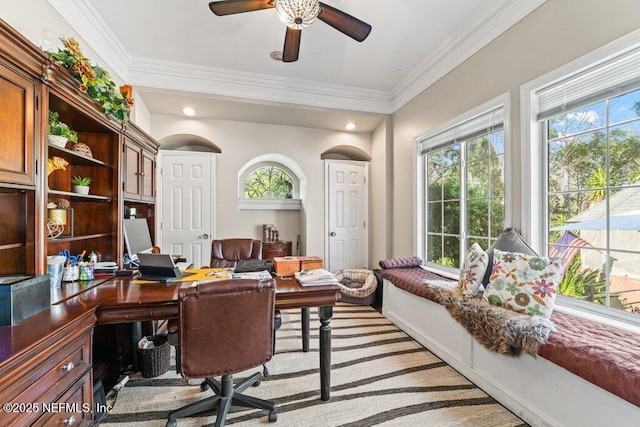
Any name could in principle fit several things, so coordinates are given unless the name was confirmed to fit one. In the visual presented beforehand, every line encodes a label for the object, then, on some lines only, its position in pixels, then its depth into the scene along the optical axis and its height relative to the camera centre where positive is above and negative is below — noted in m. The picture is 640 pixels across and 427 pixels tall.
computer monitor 2.64 -0.21
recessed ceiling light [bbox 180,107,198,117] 3.95 +1.41
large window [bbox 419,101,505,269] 2.72 +0.29
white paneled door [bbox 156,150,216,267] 4.29 +0.16
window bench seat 1.31 -0.88
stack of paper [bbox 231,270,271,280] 2.01 -0.41
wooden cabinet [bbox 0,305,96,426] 1.03 -0.60
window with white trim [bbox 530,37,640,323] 1.79 +0.23
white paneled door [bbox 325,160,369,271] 4.82 +0.01
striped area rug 1.78 -1.22
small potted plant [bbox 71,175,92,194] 2.10 +0.22
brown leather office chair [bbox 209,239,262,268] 3.56 -0.45
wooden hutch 1.13 +0.01
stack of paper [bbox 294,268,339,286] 1.91 -0.42
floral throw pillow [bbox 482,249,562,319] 1.85 -0.45
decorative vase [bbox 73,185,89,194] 2.10 +0.19
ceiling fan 1.85 +1.33
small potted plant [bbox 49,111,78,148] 1.78 +0.52
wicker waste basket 2.20 -1.08
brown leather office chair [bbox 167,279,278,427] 1.45 -0.58
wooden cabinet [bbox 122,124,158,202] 2.59 +0.49
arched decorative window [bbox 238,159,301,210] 5.07 +0.52
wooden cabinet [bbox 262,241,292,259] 4.59 -0.54
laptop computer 2.05 -0.37
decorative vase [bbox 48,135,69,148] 1.76 +0.46
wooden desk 1.56 -0.48
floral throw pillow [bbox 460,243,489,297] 2.27 -0.45
